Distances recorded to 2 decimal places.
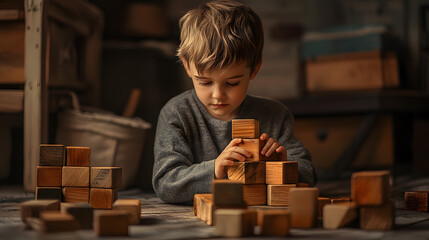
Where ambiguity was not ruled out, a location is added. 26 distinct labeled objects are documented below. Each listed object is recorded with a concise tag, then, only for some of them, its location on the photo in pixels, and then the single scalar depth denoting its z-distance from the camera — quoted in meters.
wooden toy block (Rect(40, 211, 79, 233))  0.92
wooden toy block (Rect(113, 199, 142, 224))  1.17
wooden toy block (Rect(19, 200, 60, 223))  1.13
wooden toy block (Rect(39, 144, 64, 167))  1.34
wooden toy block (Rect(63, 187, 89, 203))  1.34
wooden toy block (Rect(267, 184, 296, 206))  1.33
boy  1.46
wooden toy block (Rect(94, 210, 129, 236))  1.00
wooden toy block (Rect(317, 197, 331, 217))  1.27
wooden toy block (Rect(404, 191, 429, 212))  1.41
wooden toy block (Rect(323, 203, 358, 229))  1.08
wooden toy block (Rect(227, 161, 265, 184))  1.31
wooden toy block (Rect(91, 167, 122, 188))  1.33
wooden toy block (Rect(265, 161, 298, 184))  1.32
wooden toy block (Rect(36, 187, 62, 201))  1.33
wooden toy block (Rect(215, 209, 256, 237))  1.01
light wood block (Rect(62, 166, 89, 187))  1.35
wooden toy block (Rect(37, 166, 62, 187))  1.33
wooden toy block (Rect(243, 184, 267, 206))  1.33
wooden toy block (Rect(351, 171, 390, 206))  1.06
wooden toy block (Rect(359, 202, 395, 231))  1.09
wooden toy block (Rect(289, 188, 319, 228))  1.13
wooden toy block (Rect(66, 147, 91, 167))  1.35
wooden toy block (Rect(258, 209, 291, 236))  1.04
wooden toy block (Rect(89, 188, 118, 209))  1.34
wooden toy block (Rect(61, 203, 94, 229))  1.07
